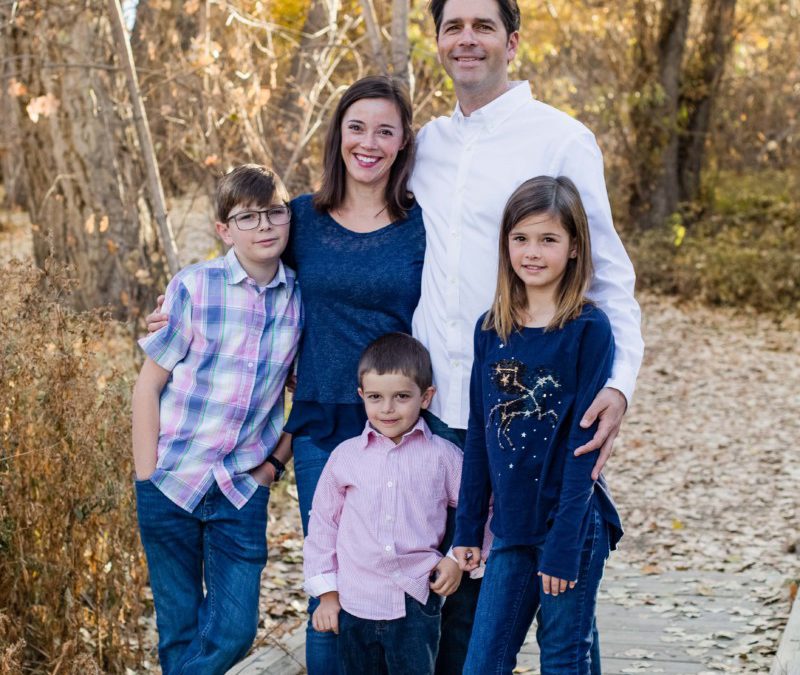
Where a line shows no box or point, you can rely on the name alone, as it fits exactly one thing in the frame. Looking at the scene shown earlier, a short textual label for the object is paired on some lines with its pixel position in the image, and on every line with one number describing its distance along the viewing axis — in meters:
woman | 3.15
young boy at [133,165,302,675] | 3.12
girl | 2.73
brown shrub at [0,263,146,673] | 3.55
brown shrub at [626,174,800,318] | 12.73
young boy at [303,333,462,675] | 3.04
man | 2.95
